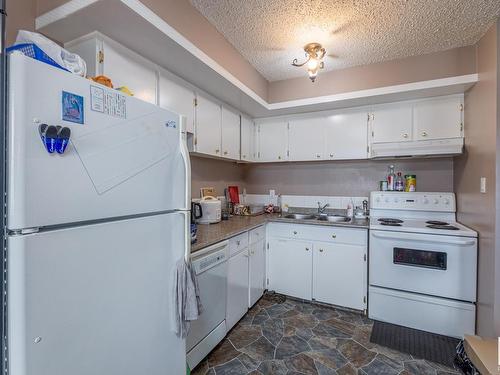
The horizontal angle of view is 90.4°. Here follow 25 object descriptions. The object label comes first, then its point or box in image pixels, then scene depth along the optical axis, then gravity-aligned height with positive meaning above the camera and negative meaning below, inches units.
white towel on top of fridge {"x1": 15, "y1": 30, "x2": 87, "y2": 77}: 35.8 +19.6
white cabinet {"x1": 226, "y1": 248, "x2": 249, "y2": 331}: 81.6 -36.3
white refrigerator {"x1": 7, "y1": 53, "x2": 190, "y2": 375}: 27.2 -6.3
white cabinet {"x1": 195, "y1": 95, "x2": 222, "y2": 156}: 90.4 +22.0
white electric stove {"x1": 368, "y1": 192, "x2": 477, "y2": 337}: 82.0 -31.0
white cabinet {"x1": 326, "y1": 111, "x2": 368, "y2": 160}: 110.7 +22.7
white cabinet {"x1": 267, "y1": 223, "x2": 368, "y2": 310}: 97.1 -32.6
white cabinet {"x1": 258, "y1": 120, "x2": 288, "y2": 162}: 127.0 +22.5
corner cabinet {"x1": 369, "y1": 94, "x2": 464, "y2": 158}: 95.2 +23.5
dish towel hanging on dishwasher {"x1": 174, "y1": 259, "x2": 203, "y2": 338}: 49.7 -23.3
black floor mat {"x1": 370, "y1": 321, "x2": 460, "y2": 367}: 75.1 -51.3
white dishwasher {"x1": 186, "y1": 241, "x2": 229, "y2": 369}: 64.4 -34.2
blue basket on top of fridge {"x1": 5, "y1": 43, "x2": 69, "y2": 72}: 34.2 +18.3
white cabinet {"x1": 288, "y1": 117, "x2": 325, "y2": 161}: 119.3 +22.6
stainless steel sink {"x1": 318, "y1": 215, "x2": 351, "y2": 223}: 116.3 -16.0
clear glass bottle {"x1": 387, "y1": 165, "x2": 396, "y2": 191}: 111.4 +1.3
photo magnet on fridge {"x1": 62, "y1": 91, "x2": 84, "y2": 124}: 30.7 +9.6
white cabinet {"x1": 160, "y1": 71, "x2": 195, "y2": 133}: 73.8 +27.5
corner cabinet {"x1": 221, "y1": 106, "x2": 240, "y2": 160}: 106.5 +22.4
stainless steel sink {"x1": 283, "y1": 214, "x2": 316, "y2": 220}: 124.0 -16.0
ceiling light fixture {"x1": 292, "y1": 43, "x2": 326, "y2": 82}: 81.3 +43.9
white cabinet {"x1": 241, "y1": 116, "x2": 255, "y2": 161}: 122.4 +23.2
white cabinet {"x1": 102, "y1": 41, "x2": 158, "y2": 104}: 58.7 +28.8
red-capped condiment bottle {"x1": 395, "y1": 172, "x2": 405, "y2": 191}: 110.3 +0.5
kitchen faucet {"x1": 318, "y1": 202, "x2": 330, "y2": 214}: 126.4 -12.5
